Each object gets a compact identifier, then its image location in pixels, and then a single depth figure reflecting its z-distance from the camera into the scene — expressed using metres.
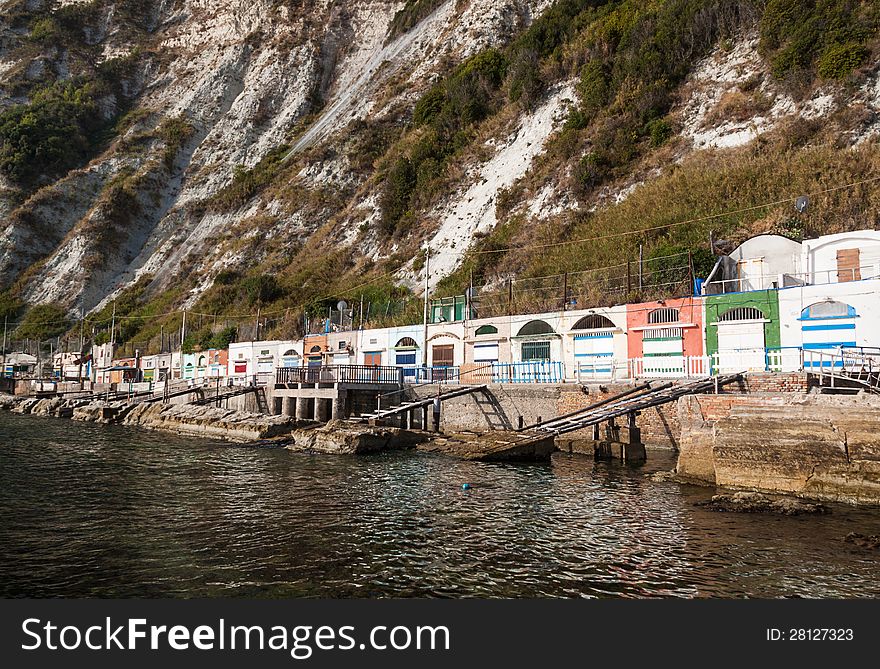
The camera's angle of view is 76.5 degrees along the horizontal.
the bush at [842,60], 39.47
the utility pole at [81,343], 69.02
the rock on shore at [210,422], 26.95
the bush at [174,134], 91.62
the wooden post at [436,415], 28.39
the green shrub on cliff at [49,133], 89.44
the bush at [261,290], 60.28
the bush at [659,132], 47.25
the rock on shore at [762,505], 11.94
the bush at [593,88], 53.00
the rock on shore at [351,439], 22.36
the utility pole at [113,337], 66.38
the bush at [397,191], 61.22
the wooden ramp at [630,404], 19.69
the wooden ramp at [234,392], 34.47
